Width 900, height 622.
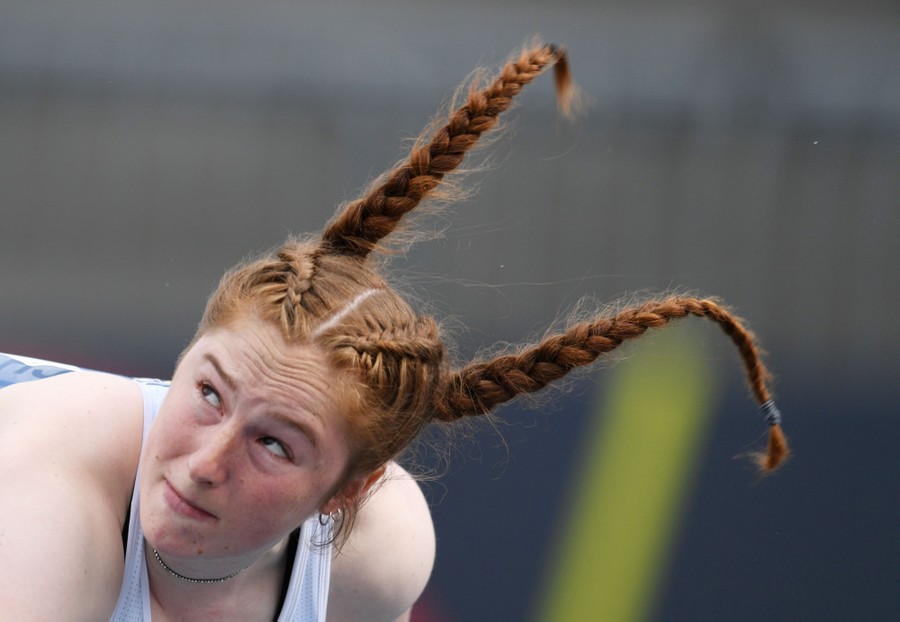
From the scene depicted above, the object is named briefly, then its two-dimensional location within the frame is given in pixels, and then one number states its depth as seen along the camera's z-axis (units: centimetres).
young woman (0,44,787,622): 735
